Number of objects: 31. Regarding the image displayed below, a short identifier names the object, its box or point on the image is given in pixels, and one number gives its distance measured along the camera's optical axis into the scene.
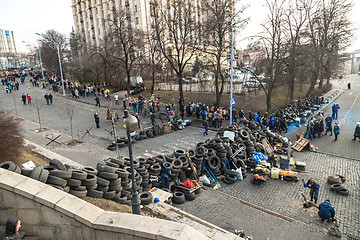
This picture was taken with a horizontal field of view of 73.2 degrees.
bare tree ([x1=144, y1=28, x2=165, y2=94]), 33.44
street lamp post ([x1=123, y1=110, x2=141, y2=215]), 6.39
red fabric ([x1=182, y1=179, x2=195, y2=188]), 11.35
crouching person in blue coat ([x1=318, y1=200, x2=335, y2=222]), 9.07
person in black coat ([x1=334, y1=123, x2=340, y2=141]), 18.85
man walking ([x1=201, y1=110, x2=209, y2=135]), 20.24
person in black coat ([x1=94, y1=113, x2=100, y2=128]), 20.98
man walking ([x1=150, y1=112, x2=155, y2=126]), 21.91
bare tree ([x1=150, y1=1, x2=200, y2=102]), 26.58
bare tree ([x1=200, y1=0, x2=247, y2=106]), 24.41
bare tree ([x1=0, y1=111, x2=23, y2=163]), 11.12
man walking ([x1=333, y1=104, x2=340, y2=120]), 25.39
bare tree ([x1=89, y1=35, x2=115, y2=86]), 40.03
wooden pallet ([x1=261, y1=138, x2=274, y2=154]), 16.41
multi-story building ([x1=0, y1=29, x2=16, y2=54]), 172.25
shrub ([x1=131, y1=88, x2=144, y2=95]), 40.12
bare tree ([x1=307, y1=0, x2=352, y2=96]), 31.22
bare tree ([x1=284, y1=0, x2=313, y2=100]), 25.95
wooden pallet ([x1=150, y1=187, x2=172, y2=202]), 10.13
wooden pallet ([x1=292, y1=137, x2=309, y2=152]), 16.78
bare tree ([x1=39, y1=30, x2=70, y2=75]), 52.66
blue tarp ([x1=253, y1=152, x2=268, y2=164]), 14.34
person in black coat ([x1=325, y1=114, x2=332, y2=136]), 20.44
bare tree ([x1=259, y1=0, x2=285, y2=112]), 24.64
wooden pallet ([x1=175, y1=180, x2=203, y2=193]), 11.13
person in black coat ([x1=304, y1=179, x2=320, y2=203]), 10.28
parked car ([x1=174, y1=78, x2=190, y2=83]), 44.08
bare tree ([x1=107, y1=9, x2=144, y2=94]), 32.87
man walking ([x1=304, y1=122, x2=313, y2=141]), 19.51
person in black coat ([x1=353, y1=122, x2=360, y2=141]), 18.44
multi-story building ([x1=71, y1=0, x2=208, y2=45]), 58.31
